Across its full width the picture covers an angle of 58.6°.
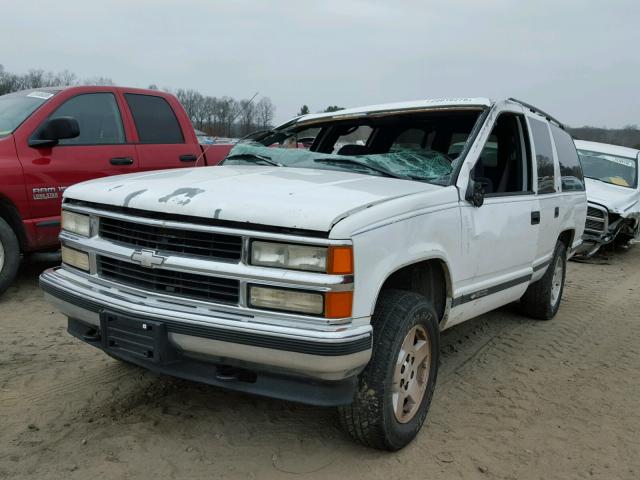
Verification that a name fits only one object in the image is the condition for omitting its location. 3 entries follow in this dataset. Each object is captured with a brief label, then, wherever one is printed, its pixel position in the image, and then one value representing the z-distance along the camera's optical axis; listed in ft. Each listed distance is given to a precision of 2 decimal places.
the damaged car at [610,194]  29.96
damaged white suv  7.76
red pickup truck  16.37
